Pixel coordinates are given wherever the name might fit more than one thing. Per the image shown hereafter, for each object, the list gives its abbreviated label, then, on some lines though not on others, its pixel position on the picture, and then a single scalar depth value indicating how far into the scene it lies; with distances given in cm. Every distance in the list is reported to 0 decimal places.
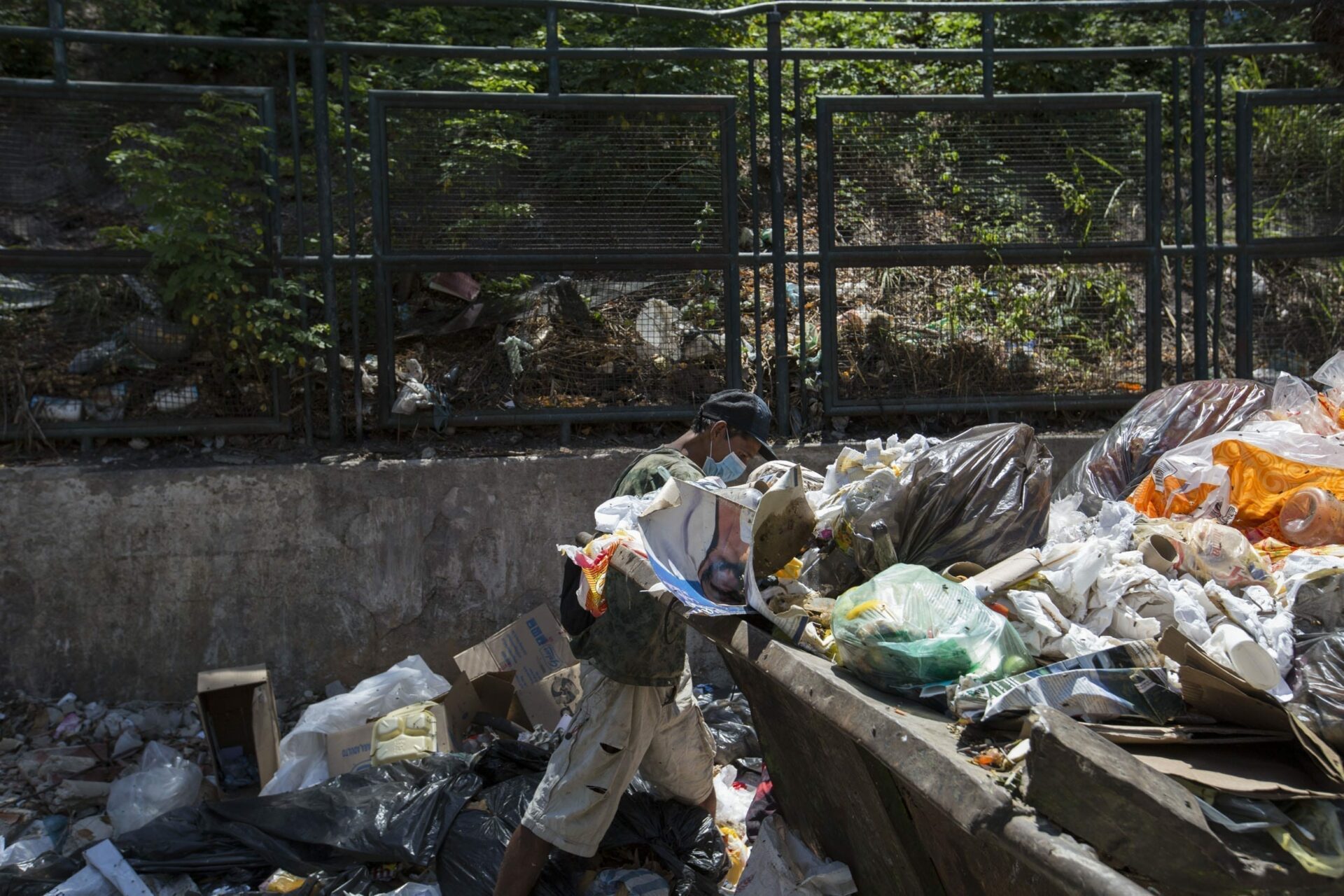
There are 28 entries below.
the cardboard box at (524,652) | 446
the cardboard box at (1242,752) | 168
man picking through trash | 306
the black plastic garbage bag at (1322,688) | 183
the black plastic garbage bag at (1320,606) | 228
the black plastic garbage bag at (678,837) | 341
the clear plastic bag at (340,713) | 395
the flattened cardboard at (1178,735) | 180
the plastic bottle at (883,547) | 275
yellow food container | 392
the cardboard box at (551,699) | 431
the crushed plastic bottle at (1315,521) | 281
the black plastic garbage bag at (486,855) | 336
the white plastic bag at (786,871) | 278
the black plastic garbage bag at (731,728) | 409
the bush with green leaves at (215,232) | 457
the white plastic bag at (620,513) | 283
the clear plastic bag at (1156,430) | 385
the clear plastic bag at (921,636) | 215
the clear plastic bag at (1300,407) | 344
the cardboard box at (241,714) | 402
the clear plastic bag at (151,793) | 380
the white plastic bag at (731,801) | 378
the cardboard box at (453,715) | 398
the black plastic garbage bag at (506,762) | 376
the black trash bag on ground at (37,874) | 338
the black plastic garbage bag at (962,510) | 286
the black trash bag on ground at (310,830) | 346
